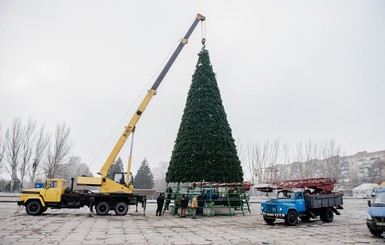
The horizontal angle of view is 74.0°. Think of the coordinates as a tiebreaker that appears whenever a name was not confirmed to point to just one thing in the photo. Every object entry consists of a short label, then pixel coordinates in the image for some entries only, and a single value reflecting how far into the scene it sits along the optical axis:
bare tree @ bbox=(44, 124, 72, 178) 44.06
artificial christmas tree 18.61
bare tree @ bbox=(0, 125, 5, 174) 39.82
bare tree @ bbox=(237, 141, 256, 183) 49.43
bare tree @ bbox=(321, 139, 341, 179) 52.56
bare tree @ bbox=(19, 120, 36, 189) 41.50
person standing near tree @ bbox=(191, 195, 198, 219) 17.46
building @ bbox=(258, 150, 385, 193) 52.79
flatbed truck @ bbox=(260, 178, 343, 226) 13.86
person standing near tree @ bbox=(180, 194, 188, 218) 17.73
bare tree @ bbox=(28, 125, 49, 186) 42.53
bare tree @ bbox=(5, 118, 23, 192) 40.09
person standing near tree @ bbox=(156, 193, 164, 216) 18.31
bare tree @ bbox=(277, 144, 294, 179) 64.86
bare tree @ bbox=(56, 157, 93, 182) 64.07
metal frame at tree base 19.03
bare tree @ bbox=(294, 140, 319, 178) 52.26
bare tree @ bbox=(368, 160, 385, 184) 83.88
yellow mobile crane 17.66
